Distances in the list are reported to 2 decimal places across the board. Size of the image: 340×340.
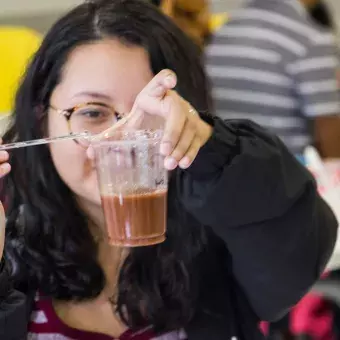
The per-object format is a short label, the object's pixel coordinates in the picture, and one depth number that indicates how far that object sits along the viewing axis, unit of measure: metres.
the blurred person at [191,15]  3.50
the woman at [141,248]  1.61
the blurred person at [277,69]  3.28
